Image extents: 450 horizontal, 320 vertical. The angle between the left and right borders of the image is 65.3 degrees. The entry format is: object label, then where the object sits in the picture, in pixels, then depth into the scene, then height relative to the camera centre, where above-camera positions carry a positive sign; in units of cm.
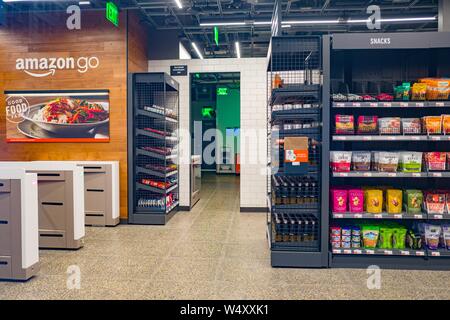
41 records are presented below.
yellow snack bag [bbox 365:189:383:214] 404 -54
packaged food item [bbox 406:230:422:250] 401 -99
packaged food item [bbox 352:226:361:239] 408 -92
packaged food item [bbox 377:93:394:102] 403 +66
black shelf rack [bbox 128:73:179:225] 635 +2
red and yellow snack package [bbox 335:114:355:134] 405 +35
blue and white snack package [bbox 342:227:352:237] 407 -90
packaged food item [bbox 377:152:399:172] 399 -8
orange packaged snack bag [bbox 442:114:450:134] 394 +34
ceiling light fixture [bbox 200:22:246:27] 788 +295
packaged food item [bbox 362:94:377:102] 401 +64
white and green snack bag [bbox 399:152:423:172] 396 -8
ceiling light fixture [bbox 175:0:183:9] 671 +291
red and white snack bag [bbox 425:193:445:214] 397 -55
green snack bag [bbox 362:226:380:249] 405 -95
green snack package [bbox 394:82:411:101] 402 +72
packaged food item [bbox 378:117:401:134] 401 +33
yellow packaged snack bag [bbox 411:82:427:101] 399 +71
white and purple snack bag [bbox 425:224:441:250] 398 -93
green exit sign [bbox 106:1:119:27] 563 +233
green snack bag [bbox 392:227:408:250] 404 -96
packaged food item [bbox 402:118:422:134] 401 +32
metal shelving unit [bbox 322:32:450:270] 393 +54
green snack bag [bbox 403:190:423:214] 402 -54
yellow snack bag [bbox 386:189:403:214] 402 -54
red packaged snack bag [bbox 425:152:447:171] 397 -8
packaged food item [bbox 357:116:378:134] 405 +35
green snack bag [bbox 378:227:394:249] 406 -96
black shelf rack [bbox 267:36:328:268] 405 -37
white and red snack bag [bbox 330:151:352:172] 404 -7
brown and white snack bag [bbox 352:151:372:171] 408 -7
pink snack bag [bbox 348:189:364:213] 406 -53
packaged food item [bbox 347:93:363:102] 404 +65
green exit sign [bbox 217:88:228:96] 1603 +289
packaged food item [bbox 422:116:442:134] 394 +34
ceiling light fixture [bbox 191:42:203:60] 1042 +325
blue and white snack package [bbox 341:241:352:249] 408 -104
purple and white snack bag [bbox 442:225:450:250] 399 -92
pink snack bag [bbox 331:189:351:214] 407 -53
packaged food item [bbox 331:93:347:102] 406 +65
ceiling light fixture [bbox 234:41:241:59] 1025 +323
